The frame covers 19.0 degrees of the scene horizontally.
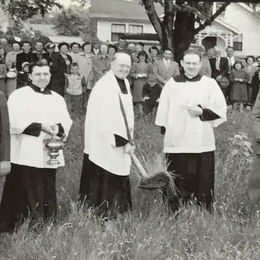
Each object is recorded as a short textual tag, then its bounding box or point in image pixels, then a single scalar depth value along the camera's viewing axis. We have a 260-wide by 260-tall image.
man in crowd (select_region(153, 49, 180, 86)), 16.30
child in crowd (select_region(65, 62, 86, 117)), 16.59
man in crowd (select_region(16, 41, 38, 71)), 16.09
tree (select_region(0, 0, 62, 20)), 17.11
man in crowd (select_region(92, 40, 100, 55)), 17.56
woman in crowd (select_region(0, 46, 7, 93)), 16.00
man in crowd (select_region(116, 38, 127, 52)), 18.96
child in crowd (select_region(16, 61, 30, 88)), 15.29
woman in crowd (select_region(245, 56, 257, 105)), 19.45
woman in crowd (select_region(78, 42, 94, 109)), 17.08
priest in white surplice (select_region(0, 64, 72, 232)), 7.36
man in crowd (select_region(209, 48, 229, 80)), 18.78
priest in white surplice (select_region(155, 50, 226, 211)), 8.09
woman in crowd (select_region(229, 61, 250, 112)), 19.06
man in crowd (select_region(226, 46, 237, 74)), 19.88
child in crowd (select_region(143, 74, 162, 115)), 16.67
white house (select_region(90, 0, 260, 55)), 50.88
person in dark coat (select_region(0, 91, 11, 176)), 6.47
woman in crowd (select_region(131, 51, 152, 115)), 16.84
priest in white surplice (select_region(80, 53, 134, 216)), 7.73
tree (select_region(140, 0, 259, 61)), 17.84
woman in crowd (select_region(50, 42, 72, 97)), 16.03
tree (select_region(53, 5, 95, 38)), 67.50
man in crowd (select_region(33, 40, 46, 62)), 16.04
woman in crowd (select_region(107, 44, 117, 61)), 17.48
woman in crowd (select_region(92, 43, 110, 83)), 16.94
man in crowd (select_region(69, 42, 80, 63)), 17.34
